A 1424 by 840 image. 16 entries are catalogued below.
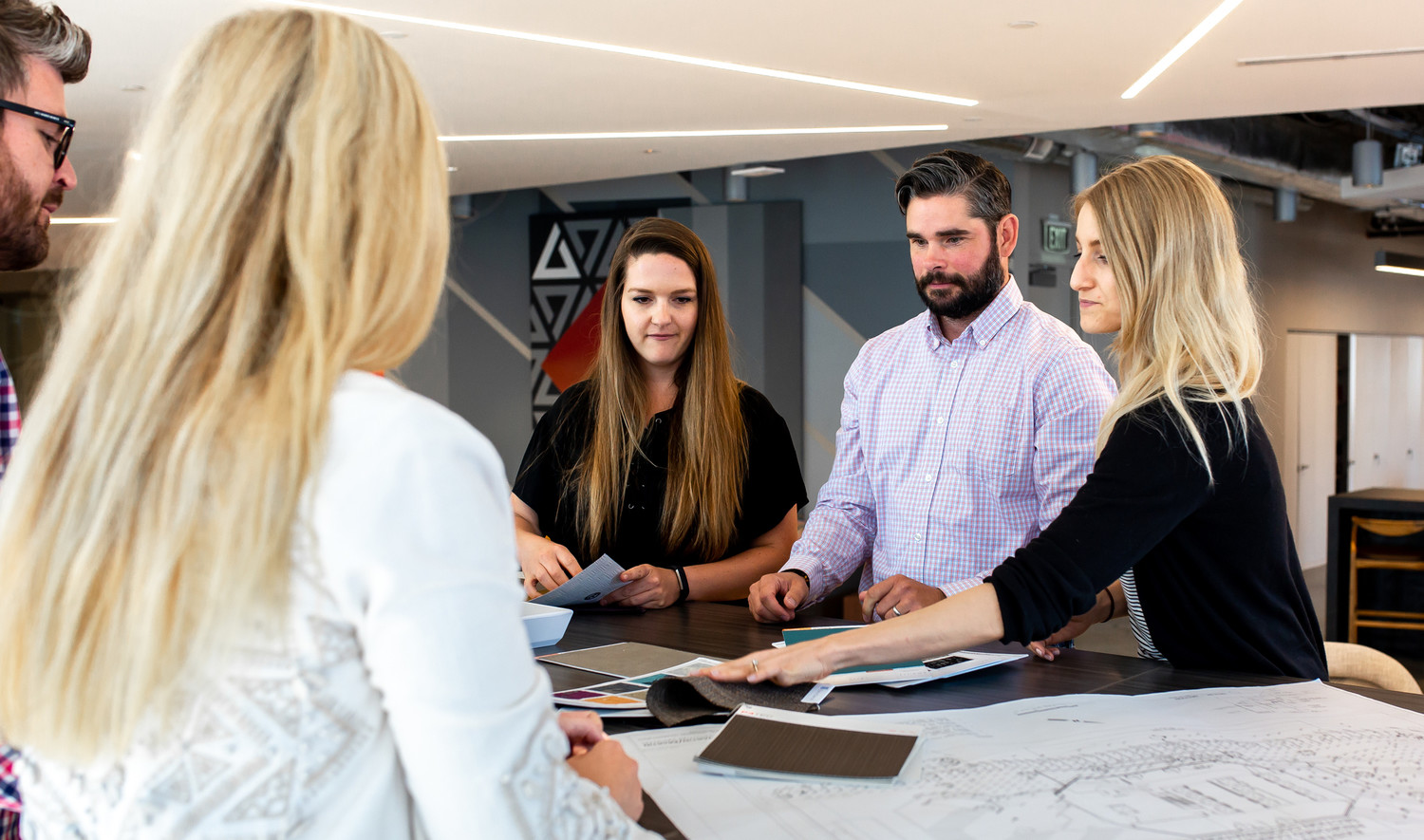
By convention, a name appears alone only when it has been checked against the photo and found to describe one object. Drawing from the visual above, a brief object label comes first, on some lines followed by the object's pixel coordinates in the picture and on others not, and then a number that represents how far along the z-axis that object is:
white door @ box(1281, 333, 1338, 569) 9.80
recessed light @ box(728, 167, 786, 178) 8.02
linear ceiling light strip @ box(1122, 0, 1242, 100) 4.42
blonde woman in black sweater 1.52
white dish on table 1.80
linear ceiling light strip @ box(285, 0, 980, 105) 4.45
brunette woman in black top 2.52
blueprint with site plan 1.01
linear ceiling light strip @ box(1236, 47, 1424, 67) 5.03
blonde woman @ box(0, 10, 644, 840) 0.68
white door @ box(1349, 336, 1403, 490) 10.71
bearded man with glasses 1.32
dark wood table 1.44
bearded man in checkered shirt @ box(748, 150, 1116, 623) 2.40
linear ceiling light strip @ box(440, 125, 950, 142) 6.78
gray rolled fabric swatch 1.35
